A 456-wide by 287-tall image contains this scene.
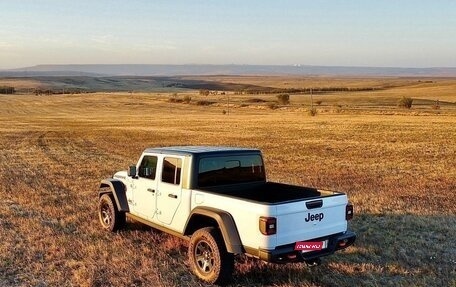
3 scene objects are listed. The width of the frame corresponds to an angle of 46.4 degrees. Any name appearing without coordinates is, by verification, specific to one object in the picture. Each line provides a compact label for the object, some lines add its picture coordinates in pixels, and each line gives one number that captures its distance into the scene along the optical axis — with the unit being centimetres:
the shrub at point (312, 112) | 6309
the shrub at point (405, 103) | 7425
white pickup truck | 652
